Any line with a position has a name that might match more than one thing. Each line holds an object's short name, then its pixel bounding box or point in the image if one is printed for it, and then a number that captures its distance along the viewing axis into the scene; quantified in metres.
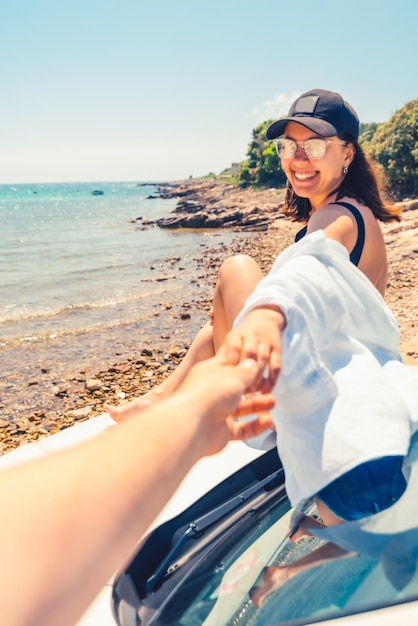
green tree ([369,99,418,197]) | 21.69
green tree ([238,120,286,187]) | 43.78
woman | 2.15
